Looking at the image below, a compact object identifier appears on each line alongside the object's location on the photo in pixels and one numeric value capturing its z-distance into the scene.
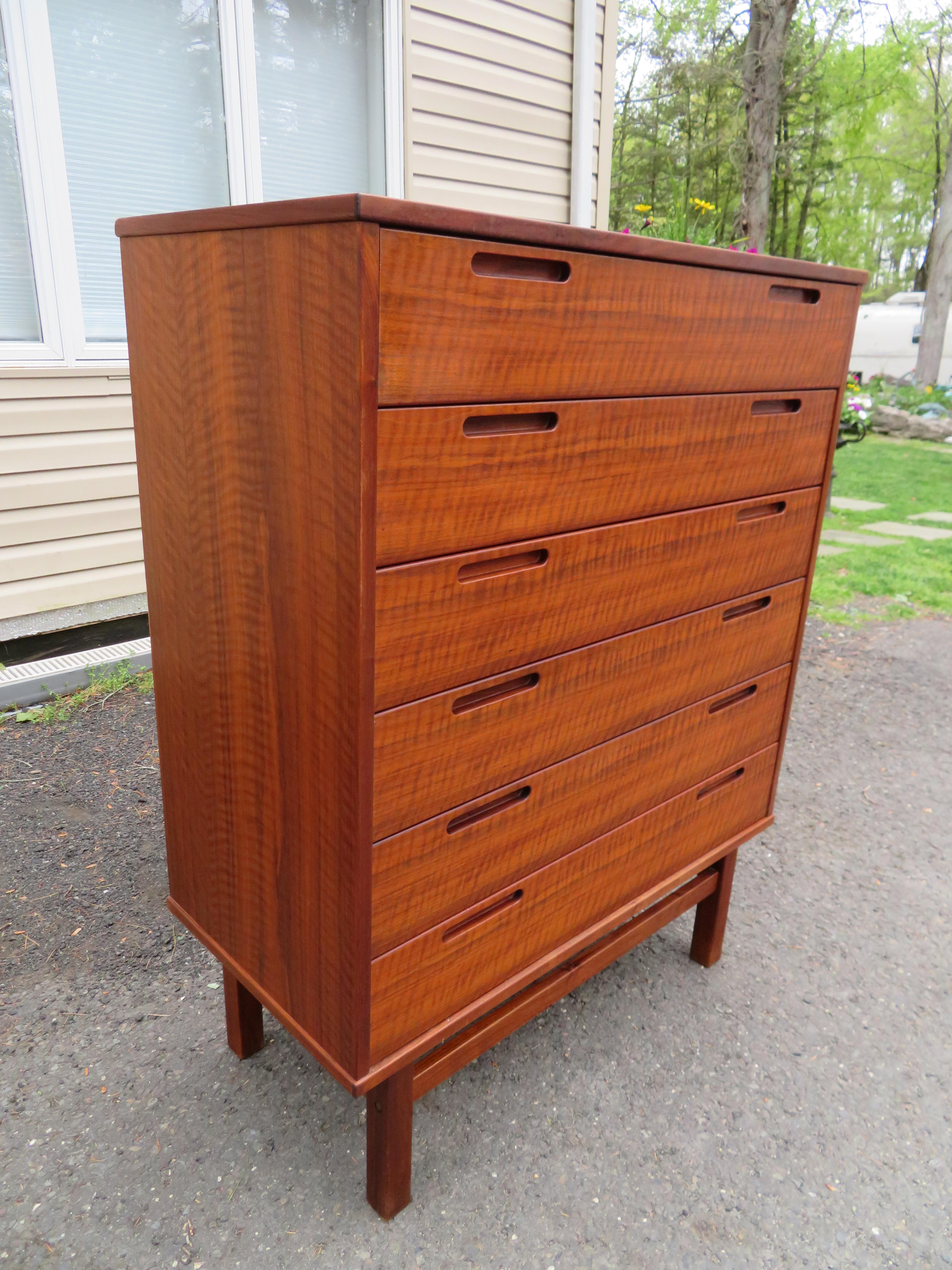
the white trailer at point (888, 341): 18.23
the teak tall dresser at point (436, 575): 1.03
